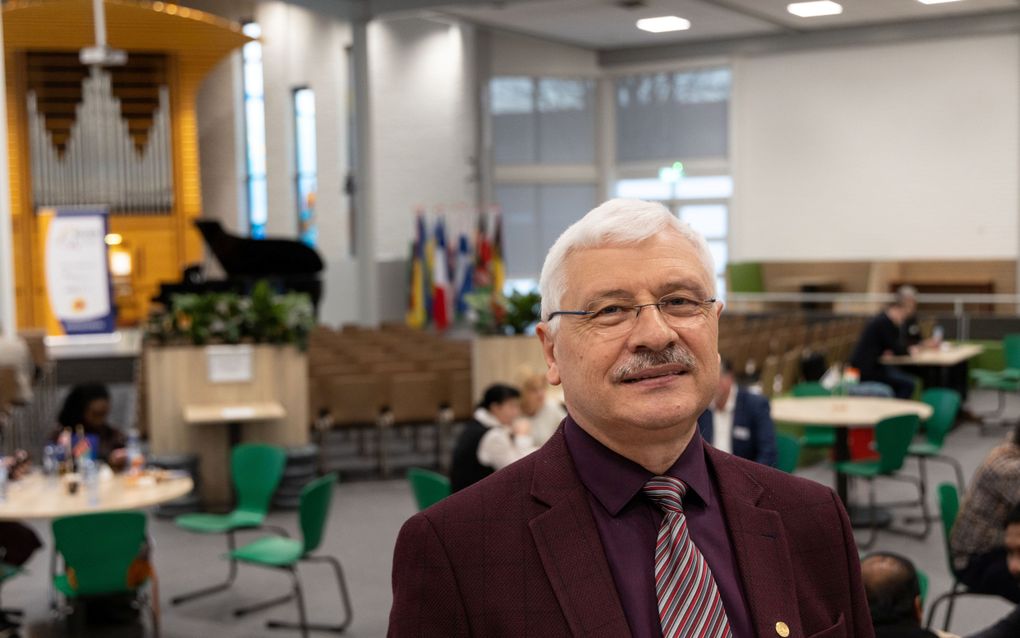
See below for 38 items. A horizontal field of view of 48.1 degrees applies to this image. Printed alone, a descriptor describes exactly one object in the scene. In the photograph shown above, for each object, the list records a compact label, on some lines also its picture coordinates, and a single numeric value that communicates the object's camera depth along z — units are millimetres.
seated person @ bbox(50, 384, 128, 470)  7453
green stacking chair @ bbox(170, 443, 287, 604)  6555
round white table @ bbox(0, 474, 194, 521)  5555
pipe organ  17594
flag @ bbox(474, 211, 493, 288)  18922
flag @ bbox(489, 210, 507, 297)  18984
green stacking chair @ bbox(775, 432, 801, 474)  6559
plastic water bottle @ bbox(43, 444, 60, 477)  6199
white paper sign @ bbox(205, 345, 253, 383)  8828
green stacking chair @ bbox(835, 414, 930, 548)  7094
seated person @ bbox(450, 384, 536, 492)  5704
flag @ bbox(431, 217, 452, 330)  18547
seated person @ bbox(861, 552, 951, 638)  3277
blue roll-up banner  16328
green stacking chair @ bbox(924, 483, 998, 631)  5109
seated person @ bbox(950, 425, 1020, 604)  4566
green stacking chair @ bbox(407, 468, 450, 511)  5520
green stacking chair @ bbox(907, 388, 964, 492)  7875
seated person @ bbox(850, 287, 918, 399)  10414
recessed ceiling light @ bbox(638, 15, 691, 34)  18816
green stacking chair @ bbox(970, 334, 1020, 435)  11695
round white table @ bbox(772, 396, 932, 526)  7268
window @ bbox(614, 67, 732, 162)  21422
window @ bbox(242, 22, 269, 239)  19266
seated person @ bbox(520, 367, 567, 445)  6965
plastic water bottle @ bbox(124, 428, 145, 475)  6312
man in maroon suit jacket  1308
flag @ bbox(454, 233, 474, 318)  18750
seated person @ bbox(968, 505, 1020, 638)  3746
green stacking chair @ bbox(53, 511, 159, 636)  5094
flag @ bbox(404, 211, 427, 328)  18438
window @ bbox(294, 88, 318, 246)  18531
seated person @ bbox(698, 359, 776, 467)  6223
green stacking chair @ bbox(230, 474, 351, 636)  5641
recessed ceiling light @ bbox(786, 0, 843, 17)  16266
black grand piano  14781
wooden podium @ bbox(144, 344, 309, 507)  8703
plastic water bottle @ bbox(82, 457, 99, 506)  5805
